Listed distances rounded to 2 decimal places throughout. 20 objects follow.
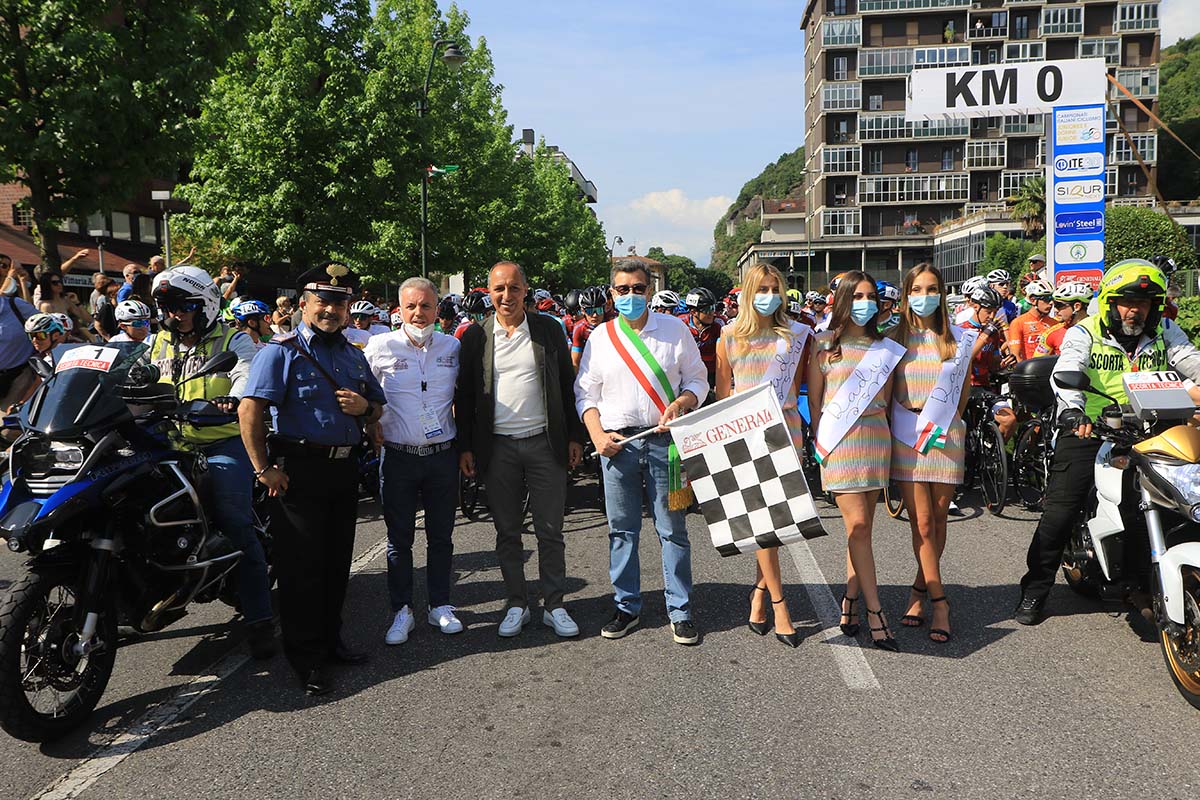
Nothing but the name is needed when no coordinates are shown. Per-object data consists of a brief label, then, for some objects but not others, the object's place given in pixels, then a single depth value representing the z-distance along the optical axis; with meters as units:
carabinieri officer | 4.45
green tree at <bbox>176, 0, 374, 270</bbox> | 23.27
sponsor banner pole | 14.05
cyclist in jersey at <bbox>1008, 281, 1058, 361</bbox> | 9.79
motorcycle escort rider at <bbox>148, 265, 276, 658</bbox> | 4.92
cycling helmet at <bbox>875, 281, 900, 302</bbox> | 7.28
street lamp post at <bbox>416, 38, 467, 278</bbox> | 22.33
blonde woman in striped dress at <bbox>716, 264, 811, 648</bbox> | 5.14
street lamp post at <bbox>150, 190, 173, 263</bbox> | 21.19
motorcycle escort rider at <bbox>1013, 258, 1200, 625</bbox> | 4.76
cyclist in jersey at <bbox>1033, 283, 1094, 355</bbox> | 8.34
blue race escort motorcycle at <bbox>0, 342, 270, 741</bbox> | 3.84
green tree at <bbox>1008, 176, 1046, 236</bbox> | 63.59
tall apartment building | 81.50
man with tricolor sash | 5.08
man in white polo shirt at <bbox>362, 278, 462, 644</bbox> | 5.11
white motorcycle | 4.08
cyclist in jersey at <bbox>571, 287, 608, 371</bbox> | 11.48
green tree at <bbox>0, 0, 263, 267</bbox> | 13.72
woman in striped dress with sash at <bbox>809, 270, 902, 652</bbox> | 4.99
